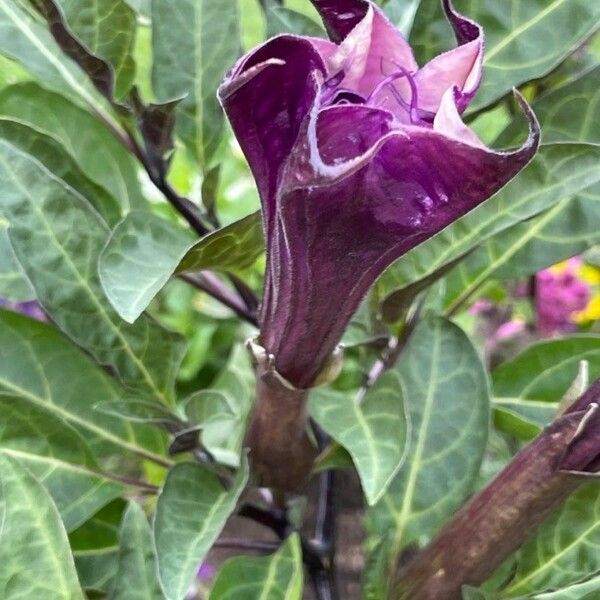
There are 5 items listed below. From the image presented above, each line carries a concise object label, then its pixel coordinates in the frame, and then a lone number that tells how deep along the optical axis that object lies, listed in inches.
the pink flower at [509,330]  34.5
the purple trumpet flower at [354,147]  8.6
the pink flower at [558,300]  32.1
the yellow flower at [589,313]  35.8
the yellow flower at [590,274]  41.4
